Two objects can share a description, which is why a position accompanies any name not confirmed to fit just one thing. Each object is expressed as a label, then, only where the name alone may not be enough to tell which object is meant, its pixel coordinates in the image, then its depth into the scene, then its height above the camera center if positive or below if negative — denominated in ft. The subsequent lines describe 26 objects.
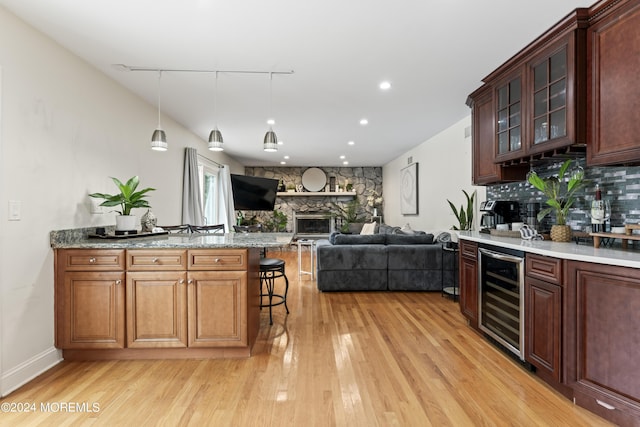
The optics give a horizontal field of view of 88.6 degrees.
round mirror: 32.12 +3.10
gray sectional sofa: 14.73 -2.50
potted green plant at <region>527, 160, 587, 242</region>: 8.09 +0.49
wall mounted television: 24.23 +1.56
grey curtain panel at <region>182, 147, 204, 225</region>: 16.55 +1.01
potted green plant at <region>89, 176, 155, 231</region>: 9.36 +0.31
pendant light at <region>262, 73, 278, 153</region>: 9.78 +2.12
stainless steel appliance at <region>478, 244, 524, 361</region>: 7.77 -2.16
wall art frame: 22.34 +1.67
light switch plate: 7.00 +0.06
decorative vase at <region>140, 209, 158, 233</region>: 11.06 -0.32
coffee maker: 10.69 +0.05
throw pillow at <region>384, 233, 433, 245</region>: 15.23 -1.23
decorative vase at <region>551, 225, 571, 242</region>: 8.35 -0.53
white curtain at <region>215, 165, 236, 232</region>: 23.30 +0.90
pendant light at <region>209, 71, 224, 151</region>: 9.77 +2.15
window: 20.35 +1.76
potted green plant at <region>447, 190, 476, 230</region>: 14.14 -0.11
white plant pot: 9.50 -0.30
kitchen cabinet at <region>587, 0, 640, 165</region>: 6.36 +2.67
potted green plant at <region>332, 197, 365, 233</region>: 31.48 -0.04
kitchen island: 8.14 -2.07
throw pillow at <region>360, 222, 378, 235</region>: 23.07 -1.16
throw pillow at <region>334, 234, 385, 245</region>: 15.29 -1.28
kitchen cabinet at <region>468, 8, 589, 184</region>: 7.39 +2.98
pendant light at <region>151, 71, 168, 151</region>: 9.48 +2.12
